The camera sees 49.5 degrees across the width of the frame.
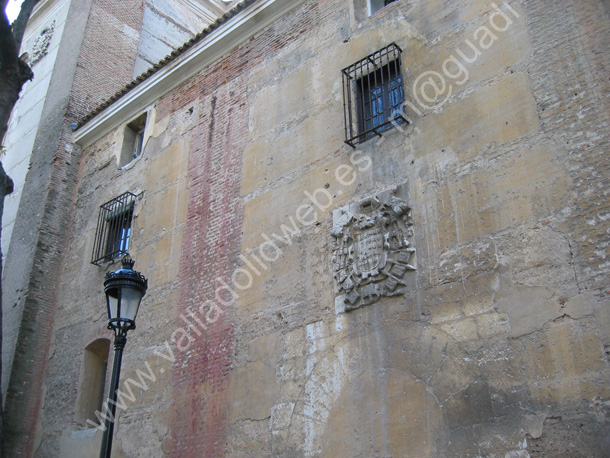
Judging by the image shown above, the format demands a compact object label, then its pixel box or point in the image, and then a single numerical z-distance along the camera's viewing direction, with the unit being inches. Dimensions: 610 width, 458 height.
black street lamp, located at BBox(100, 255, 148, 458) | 241.3
